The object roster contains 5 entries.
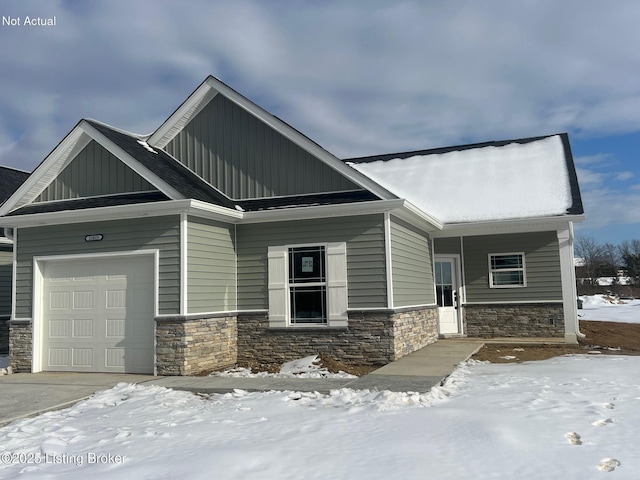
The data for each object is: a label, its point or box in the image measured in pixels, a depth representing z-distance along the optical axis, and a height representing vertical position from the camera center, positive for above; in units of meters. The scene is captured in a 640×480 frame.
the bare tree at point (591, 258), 66.07 +3.70
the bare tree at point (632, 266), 56.84 +2.11
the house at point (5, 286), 15.58 +0.47
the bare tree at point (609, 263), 65.16 +2.92
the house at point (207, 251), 10.81 +0.90
